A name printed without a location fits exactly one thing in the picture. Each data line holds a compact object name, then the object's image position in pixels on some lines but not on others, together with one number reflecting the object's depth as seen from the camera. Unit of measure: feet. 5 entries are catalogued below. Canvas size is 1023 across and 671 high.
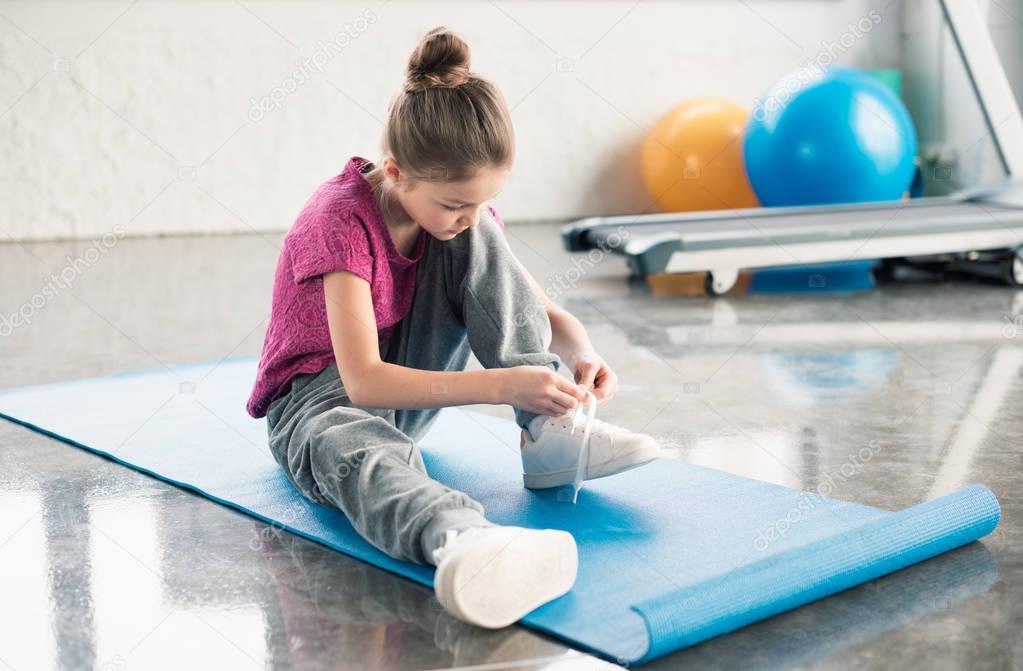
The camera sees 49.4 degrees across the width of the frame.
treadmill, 12.05
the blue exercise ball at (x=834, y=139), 14.40
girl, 4.23
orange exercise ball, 18.44
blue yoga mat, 3.96
